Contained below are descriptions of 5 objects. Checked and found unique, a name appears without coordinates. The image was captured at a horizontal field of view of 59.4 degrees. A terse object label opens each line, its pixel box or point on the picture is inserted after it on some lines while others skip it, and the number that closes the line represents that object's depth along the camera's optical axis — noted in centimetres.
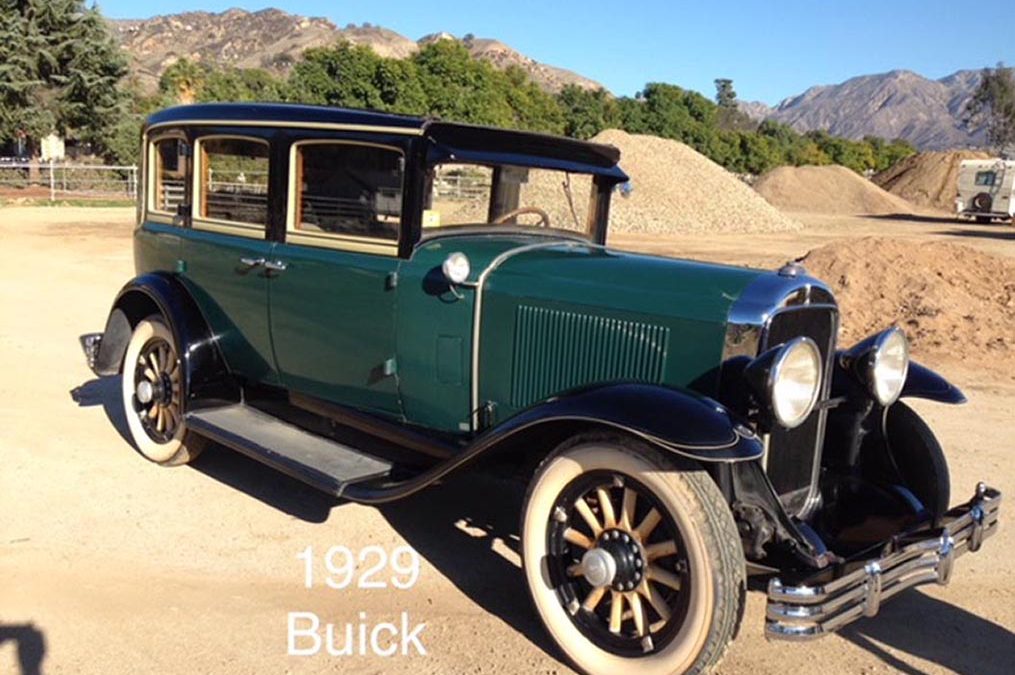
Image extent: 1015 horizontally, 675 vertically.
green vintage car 310
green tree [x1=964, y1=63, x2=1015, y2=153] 7688
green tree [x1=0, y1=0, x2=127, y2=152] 3275
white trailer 3709
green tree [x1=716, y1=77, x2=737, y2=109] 11012
